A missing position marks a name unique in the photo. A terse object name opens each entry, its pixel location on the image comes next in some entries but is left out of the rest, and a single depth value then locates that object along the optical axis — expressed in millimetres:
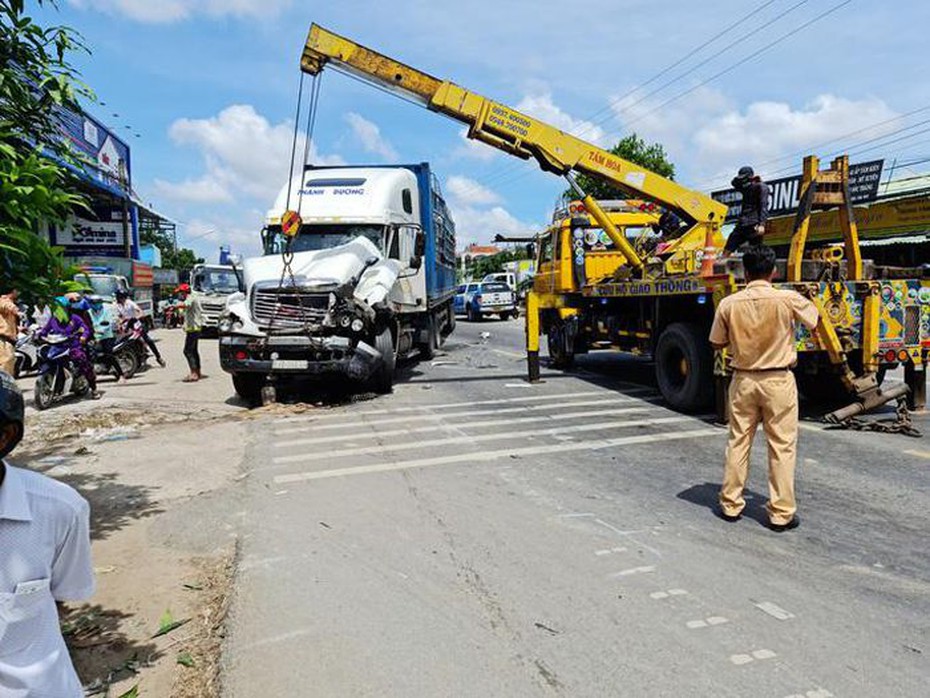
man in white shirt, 1736
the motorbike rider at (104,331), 13002
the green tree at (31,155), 3061
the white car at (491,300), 33062
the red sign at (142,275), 27384
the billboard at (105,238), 32625
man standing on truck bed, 8414
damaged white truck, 9820
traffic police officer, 4676
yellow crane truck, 7660
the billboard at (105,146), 27834
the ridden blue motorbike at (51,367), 10703
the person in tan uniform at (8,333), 6352
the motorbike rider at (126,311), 13899
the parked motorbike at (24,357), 13664
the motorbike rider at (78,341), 10883
